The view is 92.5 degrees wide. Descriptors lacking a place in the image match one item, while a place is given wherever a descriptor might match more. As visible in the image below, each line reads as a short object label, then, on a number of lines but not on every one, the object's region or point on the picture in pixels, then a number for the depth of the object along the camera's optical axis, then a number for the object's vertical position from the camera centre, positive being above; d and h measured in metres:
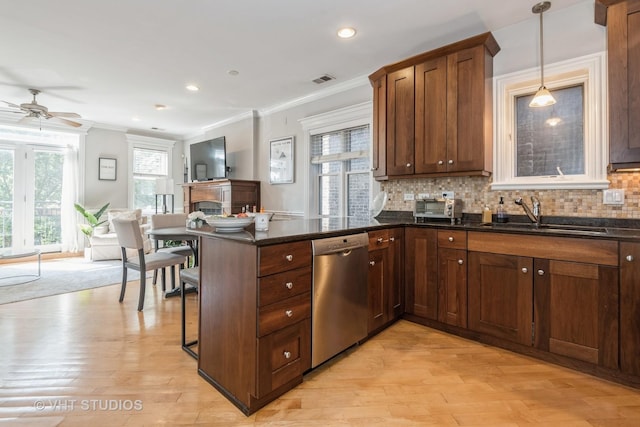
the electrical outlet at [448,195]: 3.07 +0.17
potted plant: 5.89 -0.20
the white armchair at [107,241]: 5.66 -0.58
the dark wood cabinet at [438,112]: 2.65 +0.94
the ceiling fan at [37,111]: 4.21 +1.41
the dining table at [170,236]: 3.01 -0.25
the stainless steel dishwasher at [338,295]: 1.89 -0.56
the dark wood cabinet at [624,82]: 1.99 +0.86
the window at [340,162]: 3.93 +0.69
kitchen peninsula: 1.60 -0.54
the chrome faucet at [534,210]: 2.46 +0.02
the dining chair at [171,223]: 3.66 -0.16
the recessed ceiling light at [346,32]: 2.80 +1.67
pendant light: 2.27 +0.94
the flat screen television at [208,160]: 5.56 +0.98
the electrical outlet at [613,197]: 2.25 +0.11
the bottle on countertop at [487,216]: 2.77 -0.04
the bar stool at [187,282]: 2.20 -0.51
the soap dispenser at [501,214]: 2.71 -0.02
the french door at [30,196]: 5.48 +0.27
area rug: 3.74 -0.96
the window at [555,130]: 2.35 +0.69
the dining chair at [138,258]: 3.19 -0.52
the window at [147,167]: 6.91 +1.03
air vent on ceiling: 3.85 +1.71
